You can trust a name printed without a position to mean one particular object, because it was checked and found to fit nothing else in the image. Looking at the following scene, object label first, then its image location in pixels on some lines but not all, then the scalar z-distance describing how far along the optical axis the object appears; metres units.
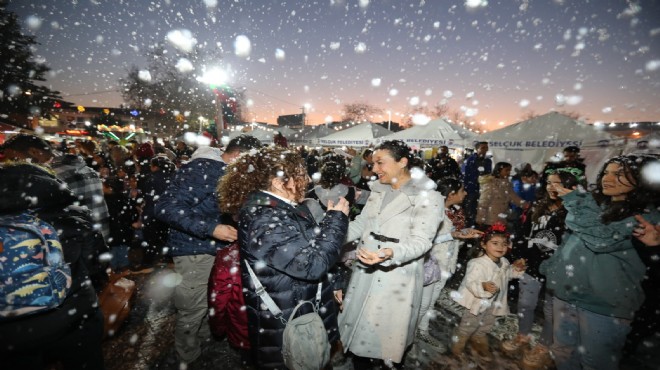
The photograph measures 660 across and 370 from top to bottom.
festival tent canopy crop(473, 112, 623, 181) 7.98
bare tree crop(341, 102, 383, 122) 71.38
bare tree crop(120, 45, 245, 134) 37.87
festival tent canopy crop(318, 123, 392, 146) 12.04
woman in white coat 2.61
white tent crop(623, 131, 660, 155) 7.43
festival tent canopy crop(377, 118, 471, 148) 10.41
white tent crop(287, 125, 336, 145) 17.09
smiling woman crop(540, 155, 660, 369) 2.23
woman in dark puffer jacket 1.74
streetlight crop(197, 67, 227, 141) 15.40
